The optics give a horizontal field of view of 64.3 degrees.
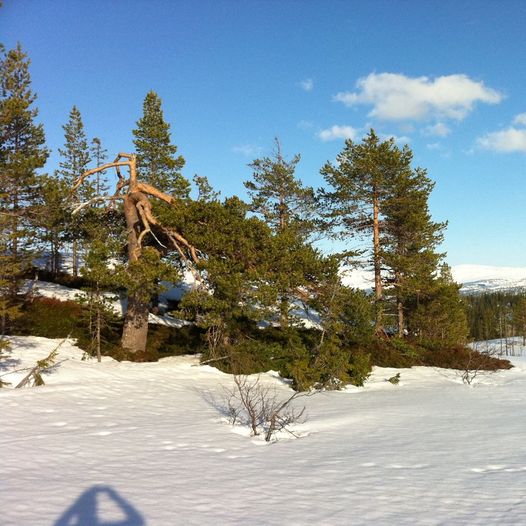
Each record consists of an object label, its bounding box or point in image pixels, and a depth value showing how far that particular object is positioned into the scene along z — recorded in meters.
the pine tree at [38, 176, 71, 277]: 16.28
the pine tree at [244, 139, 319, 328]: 22.81
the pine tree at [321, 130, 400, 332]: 21.20
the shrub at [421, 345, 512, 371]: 20.16
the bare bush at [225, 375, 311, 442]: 7.87
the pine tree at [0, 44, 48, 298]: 13.98
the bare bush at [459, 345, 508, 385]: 18.73
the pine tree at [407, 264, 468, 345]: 24.98
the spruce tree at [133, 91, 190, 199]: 25.91
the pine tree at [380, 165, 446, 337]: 21.31
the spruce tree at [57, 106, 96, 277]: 34.41
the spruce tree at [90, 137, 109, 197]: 37.03
